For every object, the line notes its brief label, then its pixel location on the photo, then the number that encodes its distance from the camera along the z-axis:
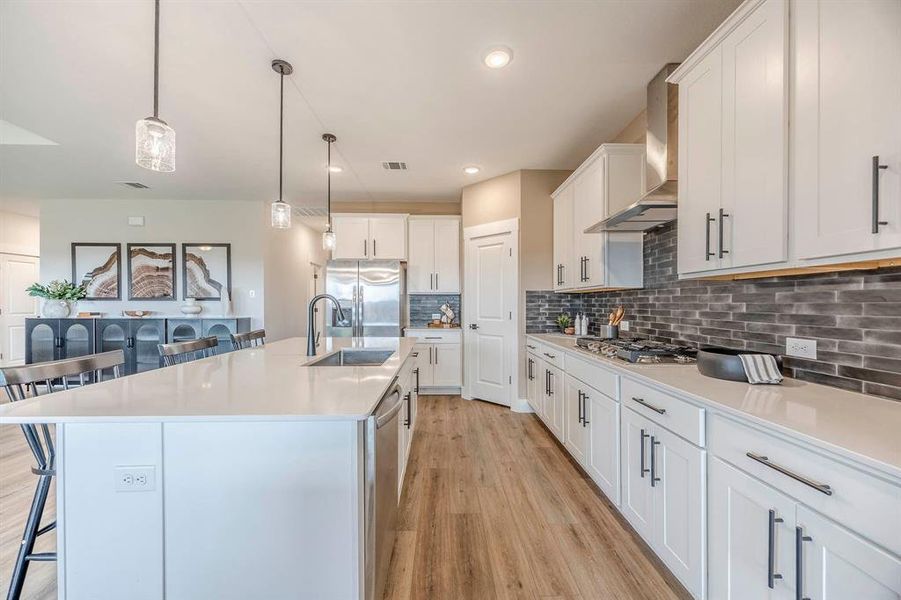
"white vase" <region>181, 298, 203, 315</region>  5.00
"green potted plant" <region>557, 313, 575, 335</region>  3.83
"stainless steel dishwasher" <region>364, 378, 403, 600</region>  1.15
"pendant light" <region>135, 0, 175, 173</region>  1.42
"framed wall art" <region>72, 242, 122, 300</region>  5.18
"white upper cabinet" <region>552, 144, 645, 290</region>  2.67
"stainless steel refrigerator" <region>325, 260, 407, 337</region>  4.75
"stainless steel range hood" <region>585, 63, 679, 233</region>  2.01
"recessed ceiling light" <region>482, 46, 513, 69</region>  2.10
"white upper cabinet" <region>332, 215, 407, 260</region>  4.92
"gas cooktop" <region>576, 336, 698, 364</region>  1.90
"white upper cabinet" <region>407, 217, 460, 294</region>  4.93
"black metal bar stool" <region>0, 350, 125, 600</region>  1.31
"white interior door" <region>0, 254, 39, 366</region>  5.82
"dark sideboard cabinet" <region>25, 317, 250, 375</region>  4.72
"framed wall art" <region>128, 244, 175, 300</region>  5.24
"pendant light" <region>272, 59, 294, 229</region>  2.46
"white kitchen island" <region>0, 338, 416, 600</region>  1.07
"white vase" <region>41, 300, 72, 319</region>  4.66
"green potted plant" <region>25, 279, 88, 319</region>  4.63
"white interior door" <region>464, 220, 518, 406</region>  4.04
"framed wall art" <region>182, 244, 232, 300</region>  5.28
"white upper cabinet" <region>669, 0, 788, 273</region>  1.31
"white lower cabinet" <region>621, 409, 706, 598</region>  1.30
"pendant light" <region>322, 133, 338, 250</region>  3.21
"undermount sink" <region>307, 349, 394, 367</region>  2.46
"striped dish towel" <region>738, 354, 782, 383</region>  1.39
